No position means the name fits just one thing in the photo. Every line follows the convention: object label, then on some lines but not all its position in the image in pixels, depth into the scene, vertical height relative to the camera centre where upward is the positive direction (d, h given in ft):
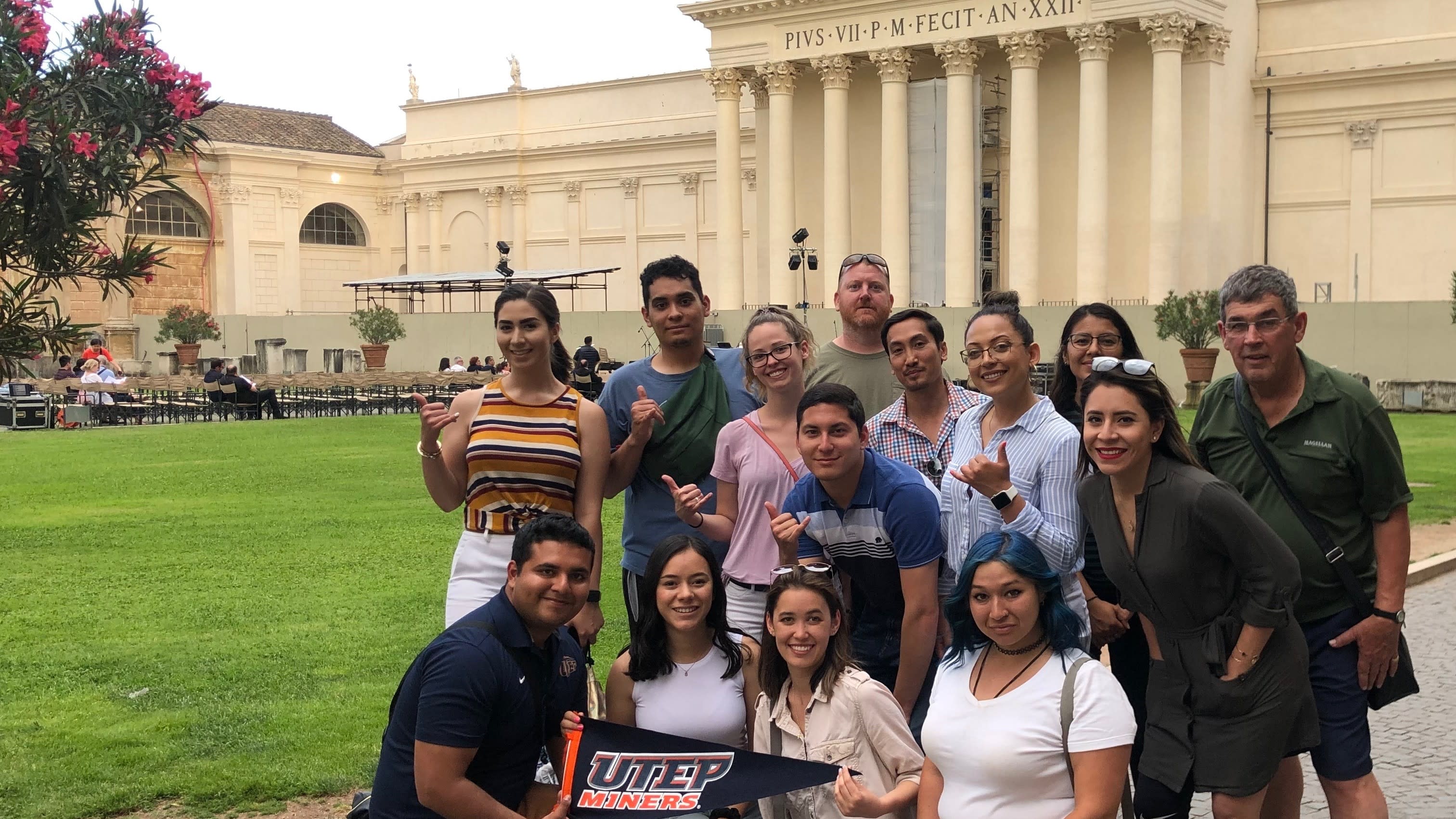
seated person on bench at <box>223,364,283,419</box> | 104.17 -2.99
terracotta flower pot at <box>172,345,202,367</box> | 169.17 -0.20
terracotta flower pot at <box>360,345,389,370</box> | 155.43 -0.37
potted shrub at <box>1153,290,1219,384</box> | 108.78 +1.18
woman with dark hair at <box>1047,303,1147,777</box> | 17.12 -2.50
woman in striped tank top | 17.79 -1.25
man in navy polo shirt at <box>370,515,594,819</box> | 14.07 -3.36
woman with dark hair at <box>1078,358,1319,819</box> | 14.03 -2.43
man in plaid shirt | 18.25 -0.72
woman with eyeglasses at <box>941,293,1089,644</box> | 15.75 -1.24
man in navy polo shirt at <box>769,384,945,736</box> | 16.21 -1.94
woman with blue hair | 13.46 -3.35
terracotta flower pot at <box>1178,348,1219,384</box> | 108.68 -1.37
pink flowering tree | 21.54 +3.21
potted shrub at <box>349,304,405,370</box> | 160.66 +2.72
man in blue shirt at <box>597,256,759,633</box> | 19.19 -0.78
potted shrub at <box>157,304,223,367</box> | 170.40 +2.74
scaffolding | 144.66 +15.95
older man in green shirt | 15.76 -1.66
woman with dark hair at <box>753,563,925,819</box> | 15.58 -3.85
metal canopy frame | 149.18 +7.25
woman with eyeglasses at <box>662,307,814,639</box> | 18.11 -1.48
